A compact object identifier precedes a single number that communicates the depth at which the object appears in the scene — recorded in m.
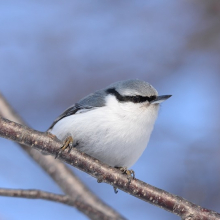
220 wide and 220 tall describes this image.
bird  3.86
